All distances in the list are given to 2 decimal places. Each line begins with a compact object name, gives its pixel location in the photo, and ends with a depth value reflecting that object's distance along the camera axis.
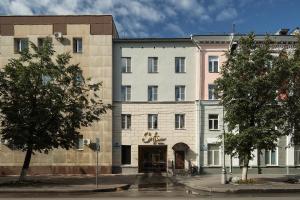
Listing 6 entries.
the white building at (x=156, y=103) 28.17
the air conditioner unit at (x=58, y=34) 27.84
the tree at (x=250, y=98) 18.56
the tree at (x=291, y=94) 19.01
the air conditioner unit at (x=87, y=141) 27.71
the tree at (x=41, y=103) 18.99
